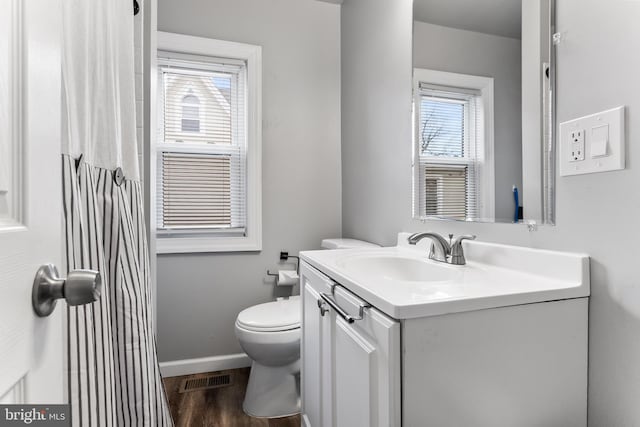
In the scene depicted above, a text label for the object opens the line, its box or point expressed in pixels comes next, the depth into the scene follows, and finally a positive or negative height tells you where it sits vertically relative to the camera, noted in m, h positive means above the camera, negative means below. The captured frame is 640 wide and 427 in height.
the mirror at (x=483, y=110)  0.92 +0.35
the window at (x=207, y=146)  2.02 +0.42
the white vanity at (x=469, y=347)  0.65 -0.30
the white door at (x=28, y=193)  0.36 +0.03
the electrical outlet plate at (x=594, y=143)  0.72 +0.16
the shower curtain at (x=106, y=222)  0.69 -0.03
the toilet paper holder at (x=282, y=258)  2.15 -0.31
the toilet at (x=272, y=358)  1.55 -0.72
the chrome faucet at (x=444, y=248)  1.11 -0.13
